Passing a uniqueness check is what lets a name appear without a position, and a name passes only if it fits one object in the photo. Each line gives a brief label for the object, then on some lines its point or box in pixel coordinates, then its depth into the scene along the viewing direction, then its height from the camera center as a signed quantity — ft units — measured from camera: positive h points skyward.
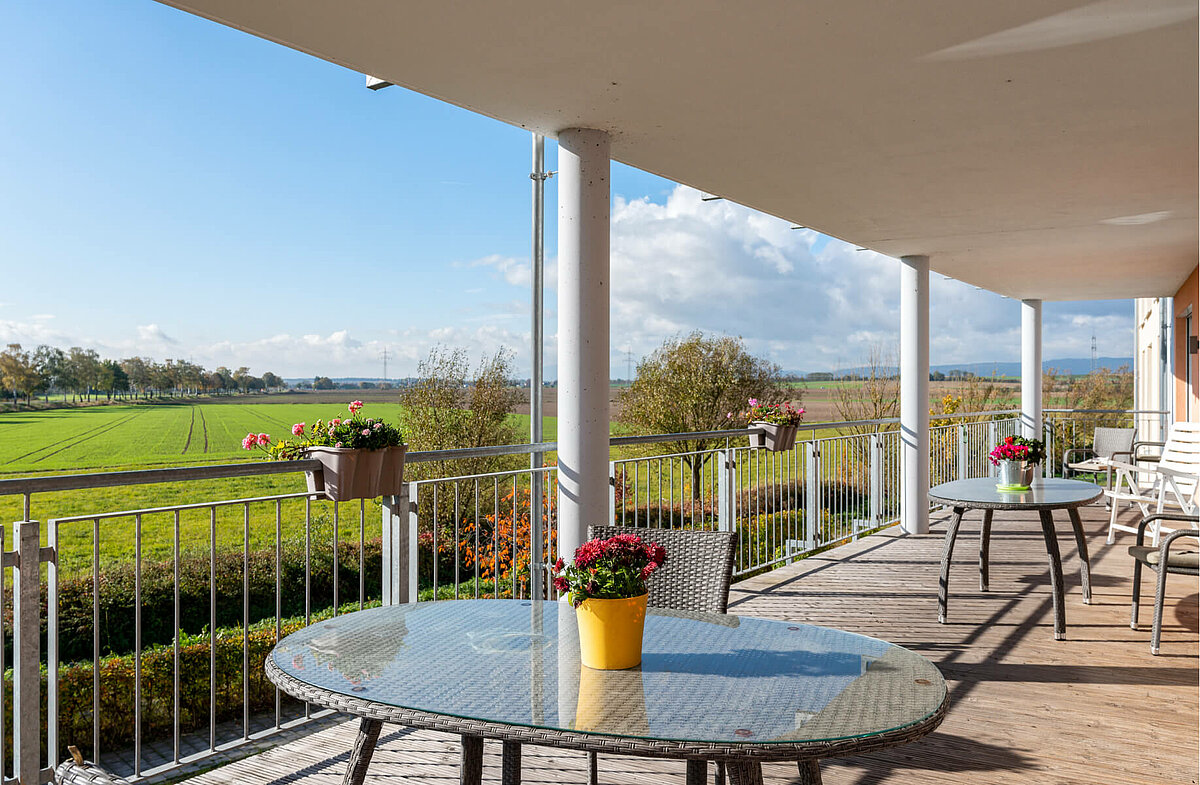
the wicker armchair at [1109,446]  23.97 -1.69
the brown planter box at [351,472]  9.78 -1.01
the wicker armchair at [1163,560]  12.21 -2.61
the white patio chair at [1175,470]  17.60 -1.77
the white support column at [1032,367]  32.55 +1.01
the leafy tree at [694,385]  65.98 +0.50
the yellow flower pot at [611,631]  5.28 -1.58
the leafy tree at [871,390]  62.34 +0.13
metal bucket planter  15.46 -1.58
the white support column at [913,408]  23.34 -0.47
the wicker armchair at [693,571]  7.52 -1.72
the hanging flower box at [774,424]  19.35 -0.79
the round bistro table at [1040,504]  13.50 -1.92
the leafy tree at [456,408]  55.98 -1.22
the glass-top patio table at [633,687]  4.30 -1.83
